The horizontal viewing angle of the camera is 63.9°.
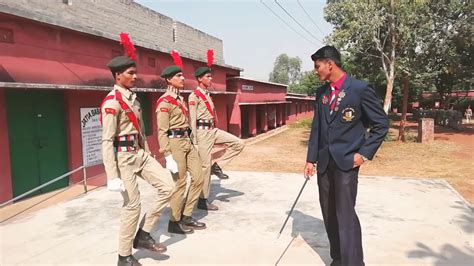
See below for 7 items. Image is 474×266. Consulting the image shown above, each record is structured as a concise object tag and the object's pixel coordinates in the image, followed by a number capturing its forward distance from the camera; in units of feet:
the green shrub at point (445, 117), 86.18
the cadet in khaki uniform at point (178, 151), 14.73
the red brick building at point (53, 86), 20.59
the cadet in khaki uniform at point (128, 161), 11.36
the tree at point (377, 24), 53.62
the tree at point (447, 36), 62.44
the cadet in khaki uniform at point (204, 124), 17.47
